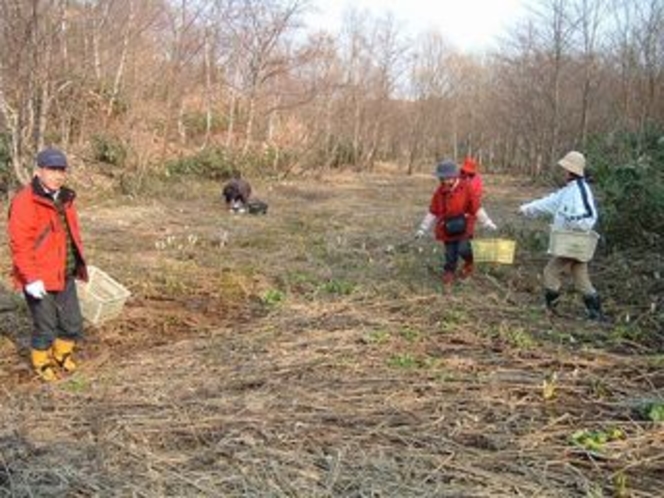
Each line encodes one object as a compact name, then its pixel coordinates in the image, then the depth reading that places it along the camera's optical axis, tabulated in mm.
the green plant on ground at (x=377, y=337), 5871
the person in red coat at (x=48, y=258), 5293
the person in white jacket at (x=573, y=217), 6801
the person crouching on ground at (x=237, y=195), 15914
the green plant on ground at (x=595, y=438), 3820
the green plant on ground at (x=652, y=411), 4071
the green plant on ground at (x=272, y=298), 7373
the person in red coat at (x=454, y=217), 8531
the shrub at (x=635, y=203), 9539
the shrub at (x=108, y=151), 20766
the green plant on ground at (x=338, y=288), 7816
